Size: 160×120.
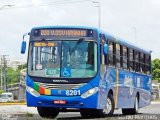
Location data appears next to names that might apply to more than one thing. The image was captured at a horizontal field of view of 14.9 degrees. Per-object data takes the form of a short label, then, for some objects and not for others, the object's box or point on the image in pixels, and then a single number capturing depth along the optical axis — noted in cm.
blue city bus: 1991
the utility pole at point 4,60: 12325
